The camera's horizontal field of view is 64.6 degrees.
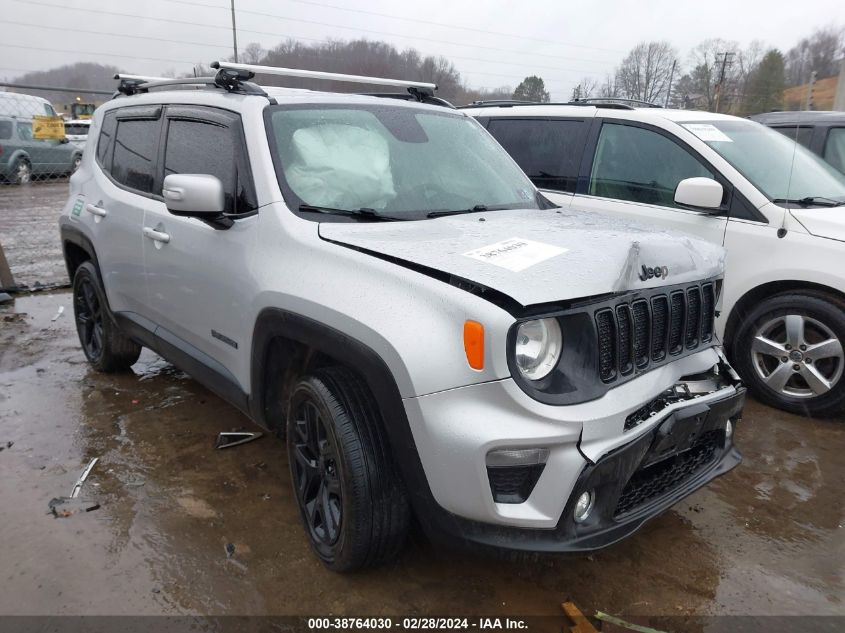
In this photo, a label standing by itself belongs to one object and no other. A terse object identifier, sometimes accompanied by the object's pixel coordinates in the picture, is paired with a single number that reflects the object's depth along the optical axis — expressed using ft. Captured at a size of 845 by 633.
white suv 13.47
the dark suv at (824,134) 20.86
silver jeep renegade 6.93
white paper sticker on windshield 15.47
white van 58.80
